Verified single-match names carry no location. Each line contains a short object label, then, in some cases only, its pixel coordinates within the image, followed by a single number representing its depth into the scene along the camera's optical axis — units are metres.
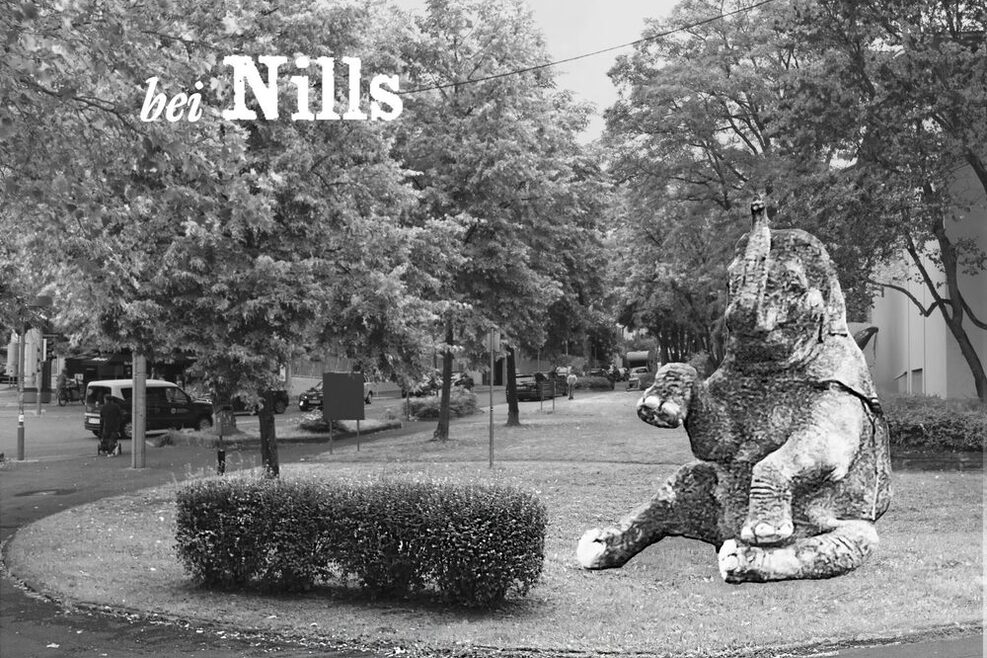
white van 34.22
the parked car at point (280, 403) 38.40
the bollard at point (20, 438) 25.63
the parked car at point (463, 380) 61.81
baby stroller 27.84
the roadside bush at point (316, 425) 33.84
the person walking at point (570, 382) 57.63
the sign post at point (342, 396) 23.73
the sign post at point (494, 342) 23.16
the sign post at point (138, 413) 22.69
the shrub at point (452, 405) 41.44
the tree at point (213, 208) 11.59
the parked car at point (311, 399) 48.09
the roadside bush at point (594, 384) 68.94
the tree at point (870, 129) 18.23
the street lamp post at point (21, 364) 23.16
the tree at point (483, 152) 26.58
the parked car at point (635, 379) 64.81
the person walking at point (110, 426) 27.66
